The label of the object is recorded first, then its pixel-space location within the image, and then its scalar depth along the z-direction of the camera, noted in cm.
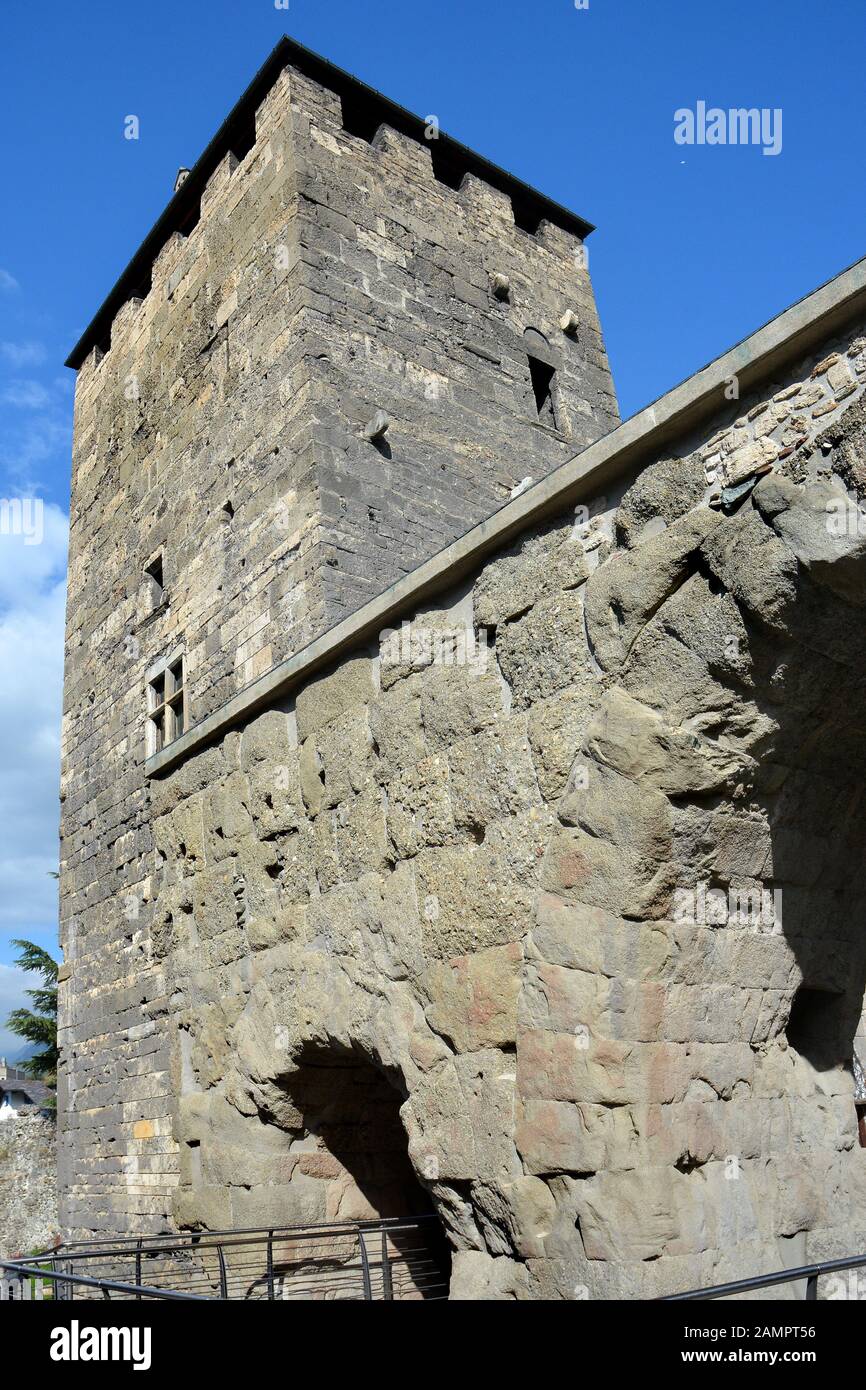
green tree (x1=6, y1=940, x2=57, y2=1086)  2331
